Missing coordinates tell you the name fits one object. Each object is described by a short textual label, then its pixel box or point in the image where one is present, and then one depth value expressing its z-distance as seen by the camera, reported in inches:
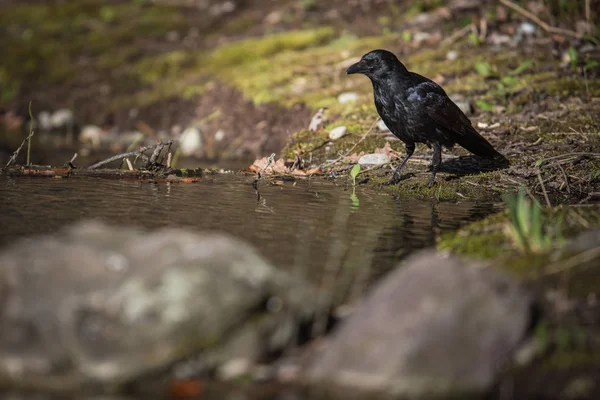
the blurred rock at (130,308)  215.3
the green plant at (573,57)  753.6
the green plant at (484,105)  685.9
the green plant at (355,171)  551.2
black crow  543.5
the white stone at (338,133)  689.6
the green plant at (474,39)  842.4
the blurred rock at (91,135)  948.0
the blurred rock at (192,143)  840.9
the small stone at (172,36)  1227.9
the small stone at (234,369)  226.1
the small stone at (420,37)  933.3
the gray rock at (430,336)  214.8
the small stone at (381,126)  694.5
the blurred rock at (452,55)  852.5
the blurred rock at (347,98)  780.0
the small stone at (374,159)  617.1
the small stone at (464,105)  695.1
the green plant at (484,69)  748.0
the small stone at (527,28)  896.3
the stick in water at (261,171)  547.5
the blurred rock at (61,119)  1019.3
